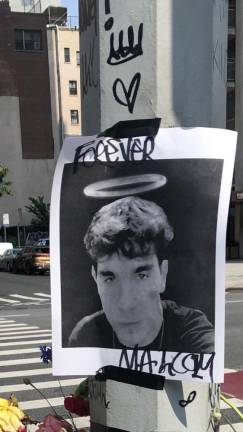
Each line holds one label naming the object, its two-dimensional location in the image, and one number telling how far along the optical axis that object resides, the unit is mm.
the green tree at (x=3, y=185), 40656
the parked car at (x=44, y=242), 33944
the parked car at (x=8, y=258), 30325
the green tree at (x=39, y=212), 51875
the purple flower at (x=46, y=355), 2348
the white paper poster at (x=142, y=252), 1899
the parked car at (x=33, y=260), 26562
